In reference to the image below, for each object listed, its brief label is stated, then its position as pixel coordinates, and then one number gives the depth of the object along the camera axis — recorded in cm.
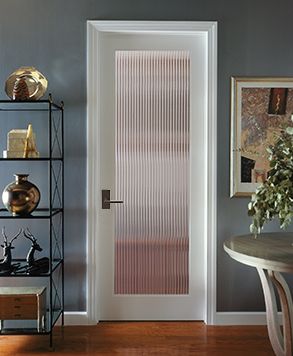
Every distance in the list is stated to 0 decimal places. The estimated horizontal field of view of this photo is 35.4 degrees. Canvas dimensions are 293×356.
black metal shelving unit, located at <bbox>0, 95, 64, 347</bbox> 340
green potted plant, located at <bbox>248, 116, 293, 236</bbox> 230
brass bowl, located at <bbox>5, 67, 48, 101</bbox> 323
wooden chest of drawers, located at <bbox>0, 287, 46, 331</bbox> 307
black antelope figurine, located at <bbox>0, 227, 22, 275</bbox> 307
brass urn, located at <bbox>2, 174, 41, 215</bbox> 303
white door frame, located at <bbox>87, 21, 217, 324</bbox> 344
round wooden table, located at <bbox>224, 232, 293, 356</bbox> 218
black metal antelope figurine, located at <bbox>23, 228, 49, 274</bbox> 309
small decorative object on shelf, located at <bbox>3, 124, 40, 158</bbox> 311
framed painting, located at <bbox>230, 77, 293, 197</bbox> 347
